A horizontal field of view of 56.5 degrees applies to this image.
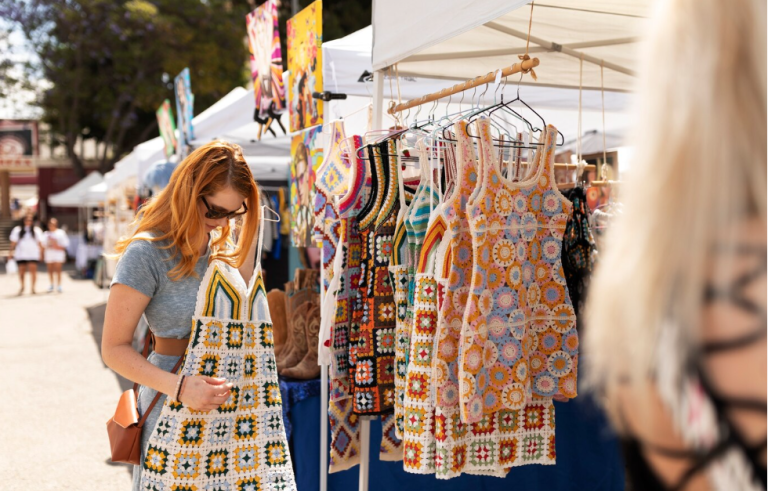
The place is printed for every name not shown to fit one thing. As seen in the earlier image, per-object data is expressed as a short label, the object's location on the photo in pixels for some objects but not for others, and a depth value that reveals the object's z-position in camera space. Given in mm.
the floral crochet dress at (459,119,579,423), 2338
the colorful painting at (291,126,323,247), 3914
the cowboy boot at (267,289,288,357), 4359
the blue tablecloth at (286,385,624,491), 3688
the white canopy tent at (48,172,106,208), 24877
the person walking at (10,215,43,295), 15762
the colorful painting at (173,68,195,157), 6777
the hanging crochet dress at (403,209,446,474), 2404
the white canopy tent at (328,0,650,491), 2639
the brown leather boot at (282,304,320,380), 3990
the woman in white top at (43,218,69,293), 16047
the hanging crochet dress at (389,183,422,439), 2635
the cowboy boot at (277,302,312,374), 4125
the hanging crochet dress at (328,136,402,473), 2852
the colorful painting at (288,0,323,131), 3820
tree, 22922
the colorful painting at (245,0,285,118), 4676
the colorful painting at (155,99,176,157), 7875
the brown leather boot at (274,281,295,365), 4191
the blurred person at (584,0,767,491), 710
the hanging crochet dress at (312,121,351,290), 3145
